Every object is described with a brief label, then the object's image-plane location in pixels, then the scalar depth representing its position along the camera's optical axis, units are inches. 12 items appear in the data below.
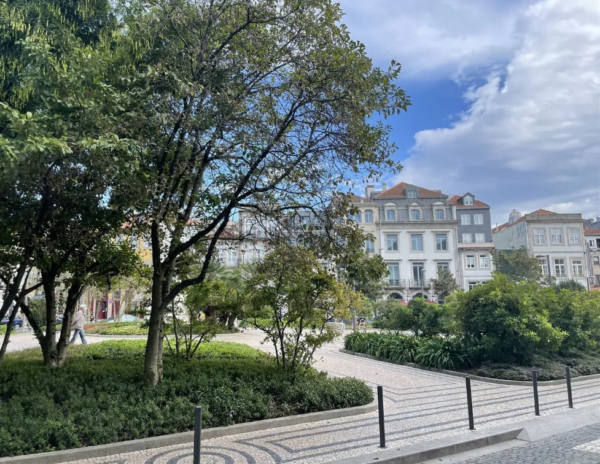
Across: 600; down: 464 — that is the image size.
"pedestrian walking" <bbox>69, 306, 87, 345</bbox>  730.2
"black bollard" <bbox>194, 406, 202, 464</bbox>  193.9
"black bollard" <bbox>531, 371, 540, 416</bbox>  321.9
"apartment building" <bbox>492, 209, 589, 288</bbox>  2303.2
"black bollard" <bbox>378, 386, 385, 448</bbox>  253.6
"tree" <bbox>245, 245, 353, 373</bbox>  365.7
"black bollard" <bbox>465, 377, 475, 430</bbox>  290.4
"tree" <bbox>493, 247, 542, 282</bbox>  1923.0
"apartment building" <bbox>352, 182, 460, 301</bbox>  2123.5
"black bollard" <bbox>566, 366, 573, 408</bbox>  350.0
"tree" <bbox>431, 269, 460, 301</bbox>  1921.8
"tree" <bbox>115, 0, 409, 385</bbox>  299.4
